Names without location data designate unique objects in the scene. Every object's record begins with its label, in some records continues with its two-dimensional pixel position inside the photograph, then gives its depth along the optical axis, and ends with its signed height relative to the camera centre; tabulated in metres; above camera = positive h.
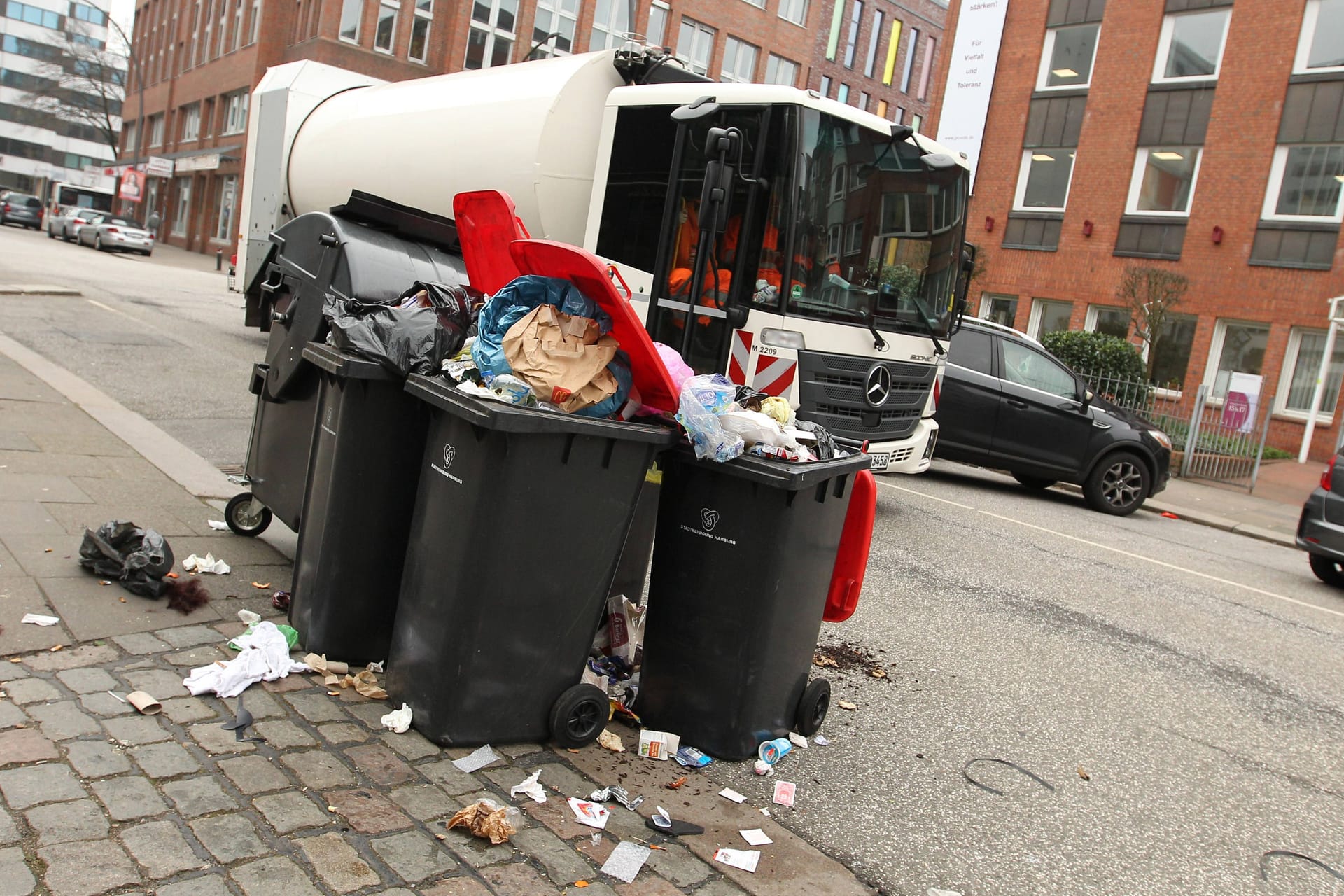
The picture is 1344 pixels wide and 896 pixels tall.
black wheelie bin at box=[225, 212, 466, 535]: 4.62 -0.21
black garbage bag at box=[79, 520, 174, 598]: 4.27 -1.31
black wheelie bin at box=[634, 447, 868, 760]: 3.41 -0.83
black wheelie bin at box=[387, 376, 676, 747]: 3.21 -0.82
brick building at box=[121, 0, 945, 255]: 38.97 +10.37
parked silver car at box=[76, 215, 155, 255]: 35.12 +0.18
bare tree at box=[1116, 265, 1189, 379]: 20.42 +2.40
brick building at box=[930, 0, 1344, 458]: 20.95 +5.35
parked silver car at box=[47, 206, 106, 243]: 37.66 +0.40
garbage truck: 6.89 +0.93
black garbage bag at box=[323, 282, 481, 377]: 3.65 -0.15
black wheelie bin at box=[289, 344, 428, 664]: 3.77 -0.83
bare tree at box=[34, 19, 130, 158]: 58.44 +8.85
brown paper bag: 3.29 -0.13
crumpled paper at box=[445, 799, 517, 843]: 2.86 -1.43
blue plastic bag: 3.45 +0.02
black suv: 11.08 -0.28
